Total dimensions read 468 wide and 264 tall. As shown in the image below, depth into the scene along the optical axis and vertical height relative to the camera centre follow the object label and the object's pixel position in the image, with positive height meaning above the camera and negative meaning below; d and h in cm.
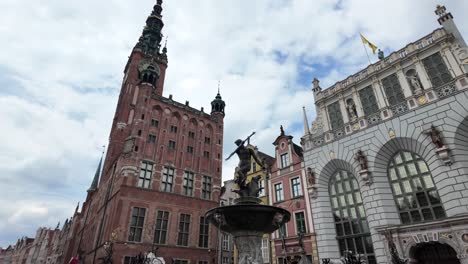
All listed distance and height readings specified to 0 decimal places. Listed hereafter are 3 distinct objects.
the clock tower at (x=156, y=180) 2727 +958
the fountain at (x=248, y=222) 932 +156
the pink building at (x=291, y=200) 2244 +581
